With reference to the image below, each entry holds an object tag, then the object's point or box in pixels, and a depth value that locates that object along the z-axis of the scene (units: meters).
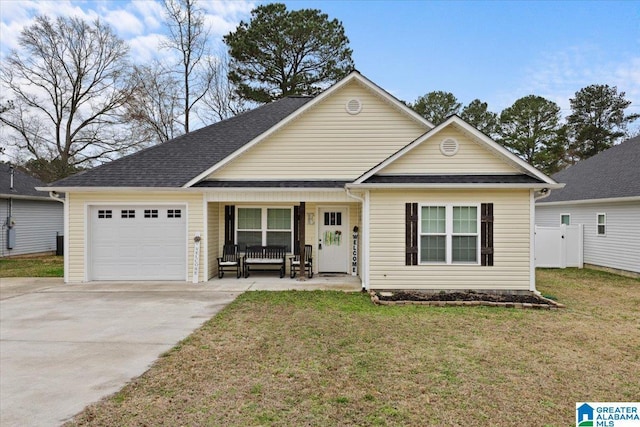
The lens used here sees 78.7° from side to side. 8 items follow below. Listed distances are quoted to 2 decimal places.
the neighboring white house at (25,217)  17.91
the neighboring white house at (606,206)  12.70
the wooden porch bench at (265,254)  11.88
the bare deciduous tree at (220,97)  25.05
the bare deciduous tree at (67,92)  24.77
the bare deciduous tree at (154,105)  25.34
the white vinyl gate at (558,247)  14.89
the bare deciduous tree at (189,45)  23.22
